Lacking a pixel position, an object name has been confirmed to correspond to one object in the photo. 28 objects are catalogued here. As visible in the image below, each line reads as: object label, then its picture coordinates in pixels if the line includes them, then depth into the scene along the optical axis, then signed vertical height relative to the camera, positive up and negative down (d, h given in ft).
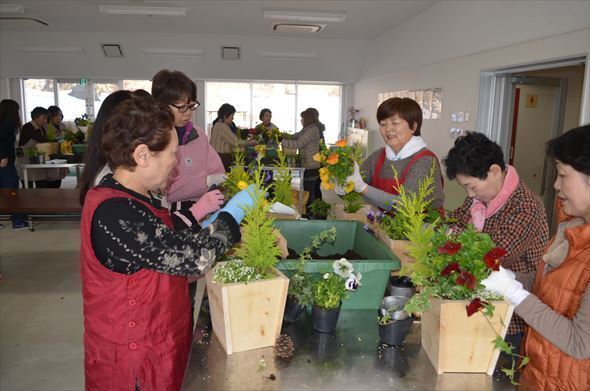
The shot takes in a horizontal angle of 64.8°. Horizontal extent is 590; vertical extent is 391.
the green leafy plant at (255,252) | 4.17 -1.21
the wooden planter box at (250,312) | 4.00 -1.70
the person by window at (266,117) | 23.15 -0.01
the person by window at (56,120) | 22.26 -0.35
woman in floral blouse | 3.76 -1.15
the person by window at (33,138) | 19.08 -1.05
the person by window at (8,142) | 16.97 -1.09
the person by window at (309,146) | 17.79 -1.10
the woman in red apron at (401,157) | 7.00 -0.58
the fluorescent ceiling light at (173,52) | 28.94 +3.86
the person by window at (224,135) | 19.16 -0.77
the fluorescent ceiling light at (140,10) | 21.38 +4.80
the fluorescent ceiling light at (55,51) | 28.58 +3.77
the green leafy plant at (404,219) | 4.46 -1.15
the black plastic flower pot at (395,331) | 4.31 -1.95
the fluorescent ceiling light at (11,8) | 21.17 +4.74
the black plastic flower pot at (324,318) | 4.50 -1.93
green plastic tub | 4.80 -1.58
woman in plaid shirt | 4.71 -0.84
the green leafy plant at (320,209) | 8.63 -1.68
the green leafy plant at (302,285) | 4.59 -1.65
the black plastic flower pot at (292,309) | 4.61 -1.89
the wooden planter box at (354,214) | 7.38 -1.53
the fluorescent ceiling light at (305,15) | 21.66 +4.73
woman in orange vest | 3.49 -1.35
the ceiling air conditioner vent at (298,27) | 23.97 +4.72
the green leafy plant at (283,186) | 8.22 -1.23
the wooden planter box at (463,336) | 3.78 -1.76
